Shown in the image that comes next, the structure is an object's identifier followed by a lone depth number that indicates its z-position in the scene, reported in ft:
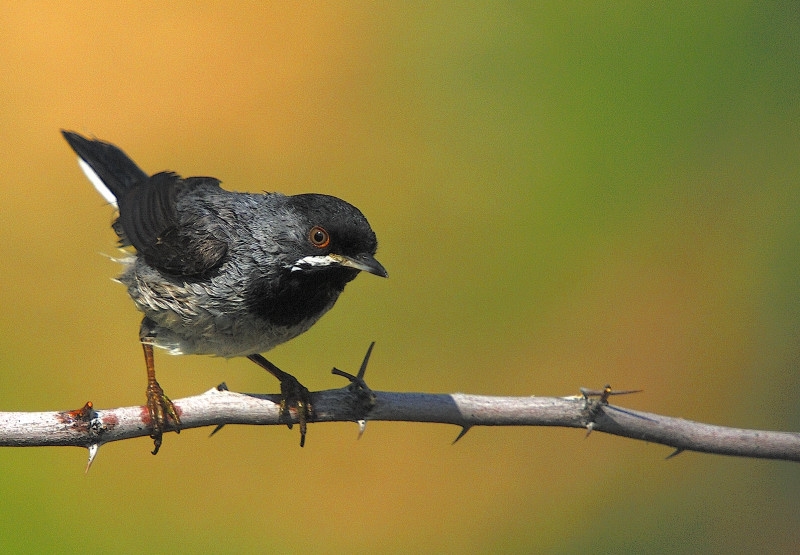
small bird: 25.32
